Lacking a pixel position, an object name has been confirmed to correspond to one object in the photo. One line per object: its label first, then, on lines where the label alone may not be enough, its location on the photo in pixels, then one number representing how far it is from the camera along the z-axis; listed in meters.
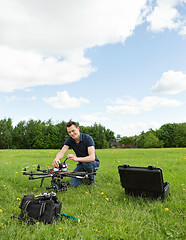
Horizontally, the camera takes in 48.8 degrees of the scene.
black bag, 3.03
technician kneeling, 4.90
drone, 3.82
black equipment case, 3.77
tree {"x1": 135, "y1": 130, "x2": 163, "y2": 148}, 60.12
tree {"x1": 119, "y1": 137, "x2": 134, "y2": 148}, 99.03
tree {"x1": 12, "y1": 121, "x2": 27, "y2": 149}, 53.47
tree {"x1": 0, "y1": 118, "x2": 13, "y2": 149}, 50.44
